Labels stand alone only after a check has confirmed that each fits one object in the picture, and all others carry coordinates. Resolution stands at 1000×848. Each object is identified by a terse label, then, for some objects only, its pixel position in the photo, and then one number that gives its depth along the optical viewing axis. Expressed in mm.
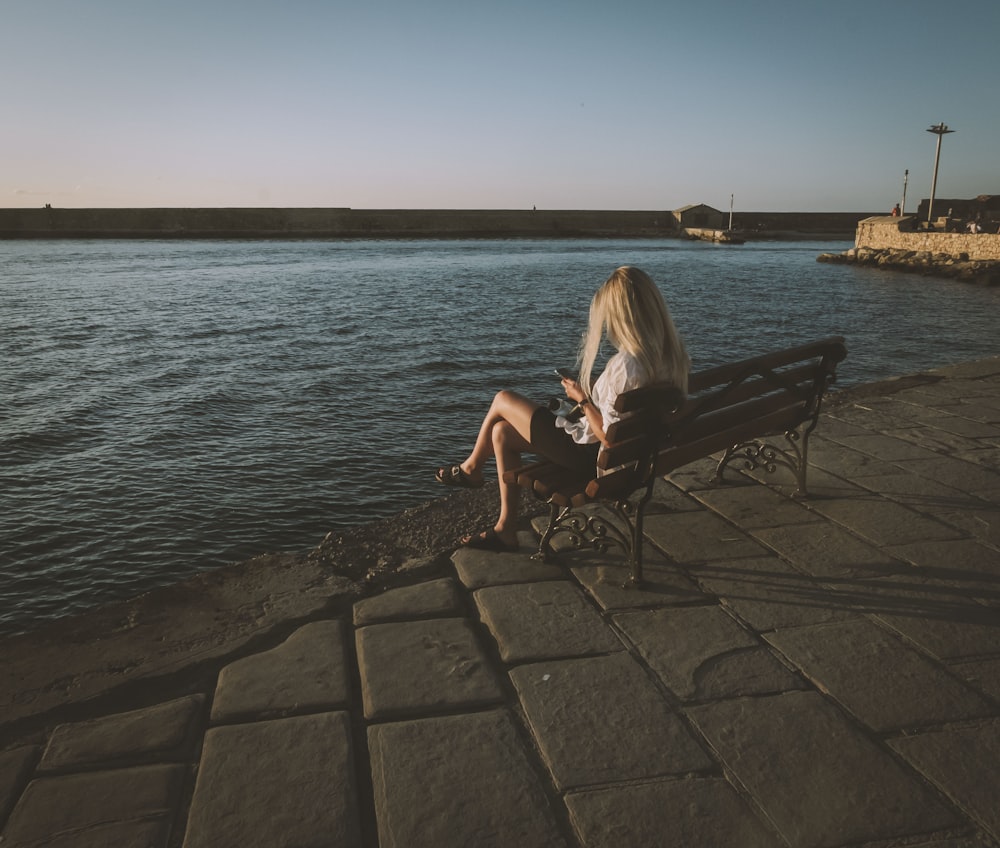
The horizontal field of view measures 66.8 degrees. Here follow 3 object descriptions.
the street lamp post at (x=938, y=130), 35031
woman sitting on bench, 2973
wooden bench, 2949
